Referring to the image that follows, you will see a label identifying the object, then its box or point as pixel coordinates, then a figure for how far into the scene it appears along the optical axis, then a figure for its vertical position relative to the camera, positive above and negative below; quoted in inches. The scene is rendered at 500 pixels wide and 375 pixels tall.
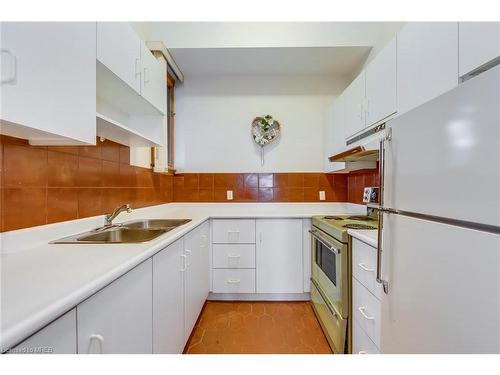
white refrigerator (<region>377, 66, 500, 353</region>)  22.8 -4.7
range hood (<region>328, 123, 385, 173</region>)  53.0 +9.3
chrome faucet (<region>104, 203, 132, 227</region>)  59.5 -8.2
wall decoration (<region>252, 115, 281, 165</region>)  106.7 +26.5
